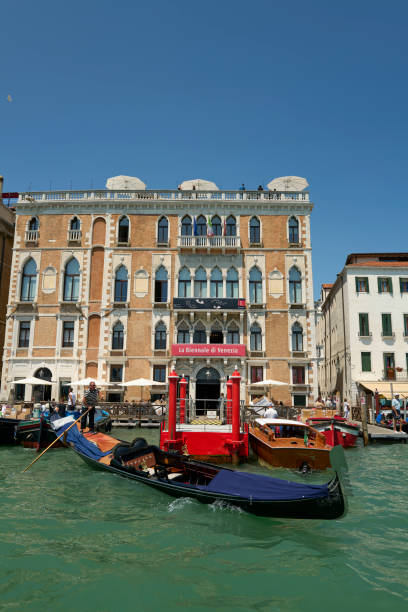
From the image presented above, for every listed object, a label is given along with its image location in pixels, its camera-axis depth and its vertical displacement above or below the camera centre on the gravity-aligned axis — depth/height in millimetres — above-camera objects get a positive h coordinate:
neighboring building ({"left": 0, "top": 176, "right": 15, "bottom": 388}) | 28234 +7991
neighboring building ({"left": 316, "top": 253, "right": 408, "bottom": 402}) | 25344 +3607
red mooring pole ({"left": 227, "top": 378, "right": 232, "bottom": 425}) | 14077 -594
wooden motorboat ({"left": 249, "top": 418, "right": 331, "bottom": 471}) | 11750 -1627
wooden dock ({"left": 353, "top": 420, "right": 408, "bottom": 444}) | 17750 -1967
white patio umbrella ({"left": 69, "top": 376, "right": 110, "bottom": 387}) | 22359 +66
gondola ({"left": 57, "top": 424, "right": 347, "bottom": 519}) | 6809 -1754
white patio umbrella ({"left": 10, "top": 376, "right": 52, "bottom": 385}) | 22438 +96
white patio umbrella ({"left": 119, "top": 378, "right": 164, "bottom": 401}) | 22762 +43
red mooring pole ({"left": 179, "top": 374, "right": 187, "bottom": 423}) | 14344 -601
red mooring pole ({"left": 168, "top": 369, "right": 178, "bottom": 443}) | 12586 -593
